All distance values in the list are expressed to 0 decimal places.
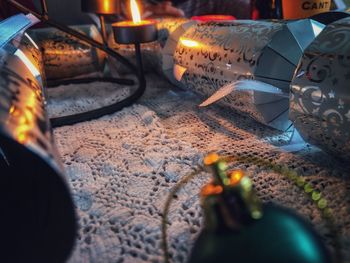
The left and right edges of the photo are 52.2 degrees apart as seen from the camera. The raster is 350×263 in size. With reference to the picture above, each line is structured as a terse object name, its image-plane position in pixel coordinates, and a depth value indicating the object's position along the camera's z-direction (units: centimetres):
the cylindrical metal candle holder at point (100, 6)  74
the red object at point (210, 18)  79
